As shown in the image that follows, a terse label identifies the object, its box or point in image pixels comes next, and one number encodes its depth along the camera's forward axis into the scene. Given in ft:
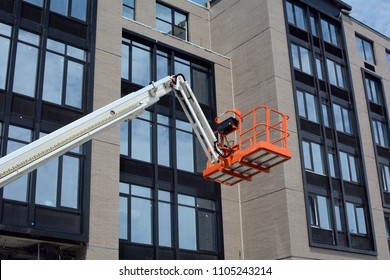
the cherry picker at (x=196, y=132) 40.68
